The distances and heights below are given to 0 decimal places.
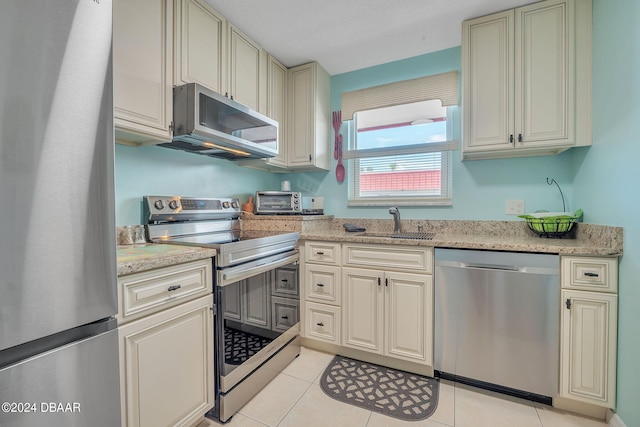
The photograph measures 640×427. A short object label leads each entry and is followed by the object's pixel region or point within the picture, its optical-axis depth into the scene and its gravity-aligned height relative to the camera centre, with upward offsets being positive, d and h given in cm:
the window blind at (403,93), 224 +101
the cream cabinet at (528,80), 168 +83
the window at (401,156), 233 +48
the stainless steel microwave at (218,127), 152 +51
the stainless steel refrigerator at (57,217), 52 -2
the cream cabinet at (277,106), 227 +88
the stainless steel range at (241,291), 141 -50
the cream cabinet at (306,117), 244 +83
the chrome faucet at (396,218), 222 -8
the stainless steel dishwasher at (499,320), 148 -65
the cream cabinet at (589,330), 135 -63
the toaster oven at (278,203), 233 +5
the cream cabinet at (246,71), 191 +103
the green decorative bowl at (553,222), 170 -9
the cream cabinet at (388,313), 174 -70
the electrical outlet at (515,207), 203 +1
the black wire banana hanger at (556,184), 193 +17
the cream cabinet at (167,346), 104 -59
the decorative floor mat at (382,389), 150 -110
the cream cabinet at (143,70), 129 +70
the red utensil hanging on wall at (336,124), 266 +82
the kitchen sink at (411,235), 196 -21
